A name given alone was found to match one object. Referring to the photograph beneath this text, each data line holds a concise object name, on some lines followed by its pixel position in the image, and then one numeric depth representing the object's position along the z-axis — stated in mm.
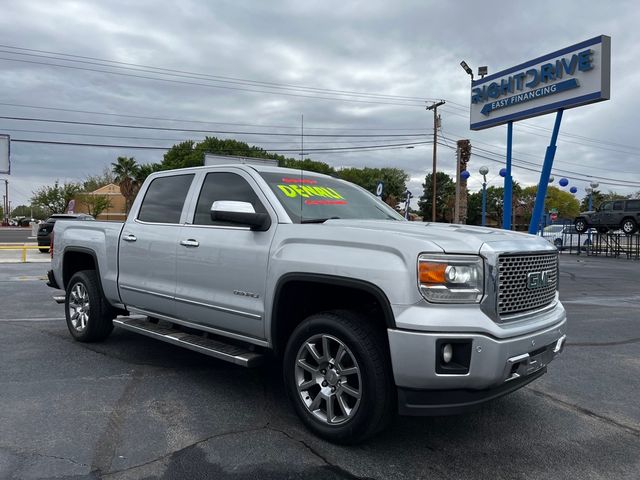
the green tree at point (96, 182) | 73500
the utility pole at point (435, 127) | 40834
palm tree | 55844
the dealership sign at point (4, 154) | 27719
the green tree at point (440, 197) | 77000
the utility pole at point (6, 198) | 99125
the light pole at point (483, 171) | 28547
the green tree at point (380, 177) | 82312
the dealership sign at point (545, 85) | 15094
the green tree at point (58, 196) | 69812
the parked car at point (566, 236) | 32119
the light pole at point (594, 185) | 37328
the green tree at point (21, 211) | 149375
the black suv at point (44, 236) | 21781
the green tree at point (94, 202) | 61438
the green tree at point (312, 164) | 59188
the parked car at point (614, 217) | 27531
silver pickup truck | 3082
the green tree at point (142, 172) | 56781
